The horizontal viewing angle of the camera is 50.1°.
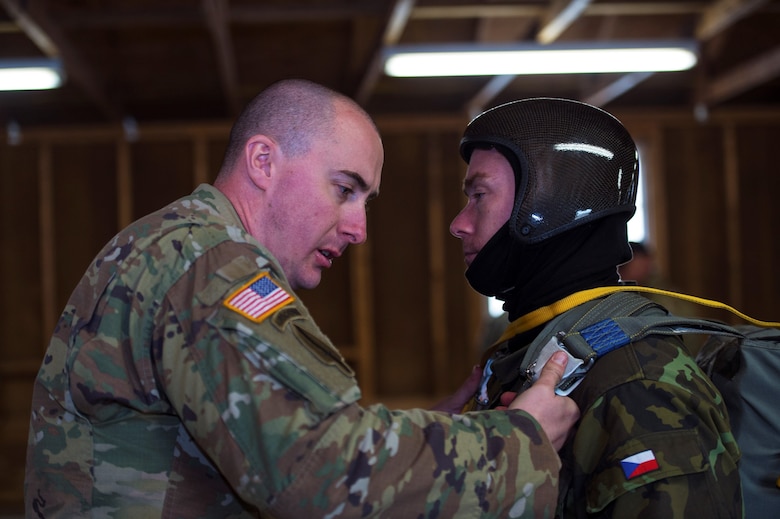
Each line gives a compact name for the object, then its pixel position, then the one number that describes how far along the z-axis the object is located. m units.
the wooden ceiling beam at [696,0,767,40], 6.52
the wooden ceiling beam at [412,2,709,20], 6.81
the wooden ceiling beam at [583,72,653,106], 8.05
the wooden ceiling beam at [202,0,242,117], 5.88
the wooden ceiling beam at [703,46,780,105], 7.22
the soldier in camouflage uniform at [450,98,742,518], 1.60
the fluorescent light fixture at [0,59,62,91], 5.86
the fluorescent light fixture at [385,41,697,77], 6.00
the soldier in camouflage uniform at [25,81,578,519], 1.40
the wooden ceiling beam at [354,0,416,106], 5.76
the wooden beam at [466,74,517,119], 8.28
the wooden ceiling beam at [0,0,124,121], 5.42
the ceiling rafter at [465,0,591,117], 6.06
